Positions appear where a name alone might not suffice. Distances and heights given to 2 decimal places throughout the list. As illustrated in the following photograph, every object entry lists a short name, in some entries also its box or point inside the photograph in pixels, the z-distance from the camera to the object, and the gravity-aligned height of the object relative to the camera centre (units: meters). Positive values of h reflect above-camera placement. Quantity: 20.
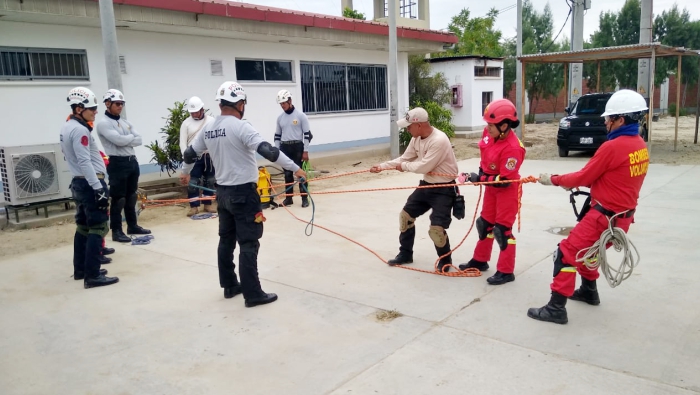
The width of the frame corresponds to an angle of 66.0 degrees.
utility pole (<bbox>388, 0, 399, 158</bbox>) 13.69 +0.75
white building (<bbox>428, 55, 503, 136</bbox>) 21.53 +0.95
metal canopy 13.13 +1.28
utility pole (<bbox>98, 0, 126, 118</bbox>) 7.73 +1.16
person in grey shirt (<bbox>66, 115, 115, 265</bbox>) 6.18 -1.51
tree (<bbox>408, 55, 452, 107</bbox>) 20.72 +1.02
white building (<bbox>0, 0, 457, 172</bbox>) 9.39 +1.32
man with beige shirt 5.26 -0.59
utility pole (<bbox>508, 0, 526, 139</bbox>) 17.50 +1.41
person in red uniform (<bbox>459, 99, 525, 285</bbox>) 4.82 -0.64
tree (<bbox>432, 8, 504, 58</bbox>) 33.81 +4.56
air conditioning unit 7.61 -0.65
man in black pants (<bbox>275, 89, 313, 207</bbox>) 8.98 -0.28
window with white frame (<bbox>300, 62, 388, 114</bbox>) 14.84 +0.79
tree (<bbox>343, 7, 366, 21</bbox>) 26.60 +4.94
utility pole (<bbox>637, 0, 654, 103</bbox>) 17.44 +2.33
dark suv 14.02 -0.61
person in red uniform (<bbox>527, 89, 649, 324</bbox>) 3.93 -0.61
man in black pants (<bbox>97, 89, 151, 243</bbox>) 6.62 -0.39
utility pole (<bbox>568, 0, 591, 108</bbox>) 19.38 +2.36
